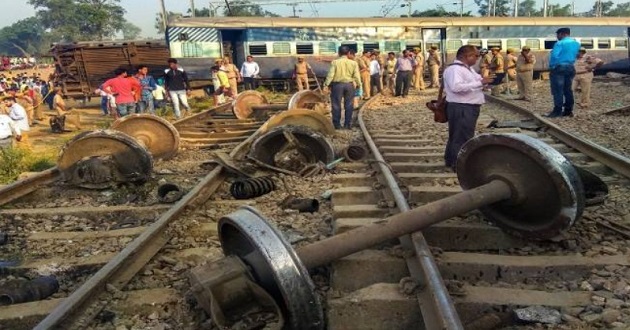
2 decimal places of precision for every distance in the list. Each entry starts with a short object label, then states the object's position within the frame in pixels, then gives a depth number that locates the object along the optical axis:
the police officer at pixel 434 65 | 21.69
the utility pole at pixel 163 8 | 32.78
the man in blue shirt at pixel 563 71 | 10.57
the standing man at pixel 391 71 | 19.95
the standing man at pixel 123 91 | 13.12
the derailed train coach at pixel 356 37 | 22.59
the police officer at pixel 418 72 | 21.62
